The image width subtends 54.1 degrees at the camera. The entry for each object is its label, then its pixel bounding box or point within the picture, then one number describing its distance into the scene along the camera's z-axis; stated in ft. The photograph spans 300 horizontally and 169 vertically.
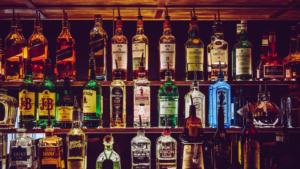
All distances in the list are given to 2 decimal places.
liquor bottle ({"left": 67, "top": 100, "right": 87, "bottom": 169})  6.09
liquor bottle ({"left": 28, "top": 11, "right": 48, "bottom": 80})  6.51
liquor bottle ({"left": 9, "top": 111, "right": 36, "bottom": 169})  5.98
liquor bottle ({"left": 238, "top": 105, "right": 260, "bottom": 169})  5.95
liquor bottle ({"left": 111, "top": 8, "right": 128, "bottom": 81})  6.41
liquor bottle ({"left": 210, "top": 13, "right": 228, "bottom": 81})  6.47
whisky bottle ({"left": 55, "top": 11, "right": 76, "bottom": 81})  6.39
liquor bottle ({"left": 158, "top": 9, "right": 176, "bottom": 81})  6.39
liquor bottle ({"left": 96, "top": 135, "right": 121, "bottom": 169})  6.14
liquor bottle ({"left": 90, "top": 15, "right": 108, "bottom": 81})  6.50
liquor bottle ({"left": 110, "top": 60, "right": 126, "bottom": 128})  6.28
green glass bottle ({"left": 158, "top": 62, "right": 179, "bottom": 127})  6.18
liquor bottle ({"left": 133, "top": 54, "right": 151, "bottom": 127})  6.28
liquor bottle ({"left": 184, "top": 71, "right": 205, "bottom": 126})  6.36
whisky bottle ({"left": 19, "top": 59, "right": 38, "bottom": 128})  6.22
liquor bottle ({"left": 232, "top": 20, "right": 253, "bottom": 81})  6.45
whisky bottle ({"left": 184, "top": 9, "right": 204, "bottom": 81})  6.39
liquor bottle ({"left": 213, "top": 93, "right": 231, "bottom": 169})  5.94
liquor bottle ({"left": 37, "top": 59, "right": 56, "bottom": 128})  6.23
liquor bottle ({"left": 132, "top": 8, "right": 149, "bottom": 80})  6.43
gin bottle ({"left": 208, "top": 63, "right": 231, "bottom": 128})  6.32
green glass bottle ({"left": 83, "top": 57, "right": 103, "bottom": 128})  6.18
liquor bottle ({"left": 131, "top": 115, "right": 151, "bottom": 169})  6.25
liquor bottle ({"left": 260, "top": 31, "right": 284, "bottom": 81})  6.43
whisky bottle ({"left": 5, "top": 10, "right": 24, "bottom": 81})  6.48
